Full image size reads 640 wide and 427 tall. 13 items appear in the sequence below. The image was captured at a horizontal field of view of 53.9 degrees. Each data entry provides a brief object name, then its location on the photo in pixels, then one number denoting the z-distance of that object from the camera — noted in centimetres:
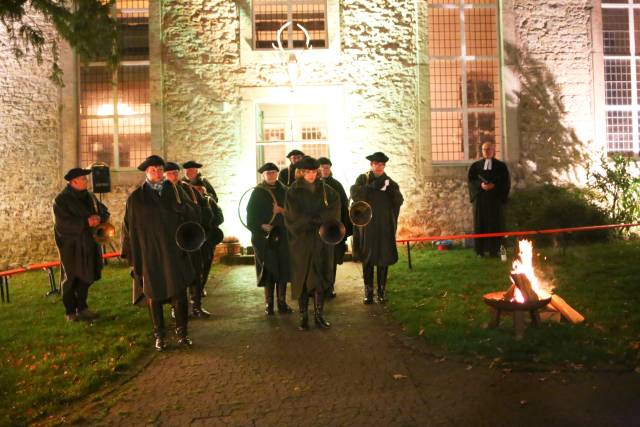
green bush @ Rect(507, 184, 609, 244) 1188
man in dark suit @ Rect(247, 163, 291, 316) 743
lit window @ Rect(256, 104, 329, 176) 1437
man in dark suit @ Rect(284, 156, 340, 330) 665
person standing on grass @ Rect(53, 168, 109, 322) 727
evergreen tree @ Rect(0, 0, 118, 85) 995
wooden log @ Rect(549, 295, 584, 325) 630
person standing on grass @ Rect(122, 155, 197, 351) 595
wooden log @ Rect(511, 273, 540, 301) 590
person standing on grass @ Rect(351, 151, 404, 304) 789
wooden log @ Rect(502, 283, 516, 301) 605
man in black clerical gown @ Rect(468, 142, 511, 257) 1105
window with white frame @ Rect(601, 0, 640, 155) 1362
